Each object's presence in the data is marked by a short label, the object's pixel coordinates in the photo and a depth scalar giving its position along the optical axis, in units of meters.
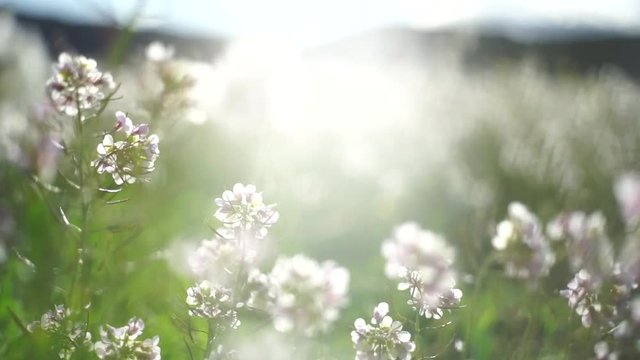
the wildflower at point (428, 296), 0.55
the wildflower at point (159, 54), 0.79
